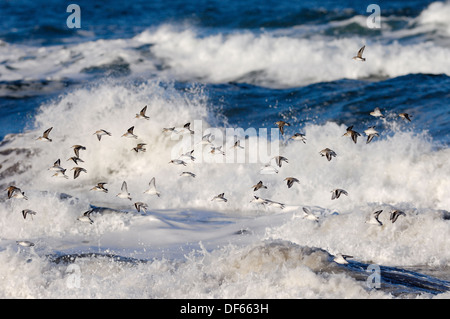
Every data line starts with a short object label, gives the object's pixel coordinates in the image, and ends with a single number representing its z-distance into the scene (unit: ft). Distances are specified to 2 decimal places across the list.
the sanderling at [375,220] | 53.11
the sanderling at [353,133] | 55.15
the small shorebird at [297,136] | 57.56
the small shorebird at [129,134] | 60.34
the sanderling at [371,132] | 56.49
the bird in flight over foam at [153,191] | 58.07
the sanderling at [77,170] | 56.88
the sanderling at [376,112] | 57.72
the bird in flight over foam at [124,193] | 56.34
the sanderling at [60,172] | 56.85
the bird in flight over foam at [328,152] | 54.44
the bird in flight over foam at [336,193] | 53.83
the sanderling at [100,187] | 55.33
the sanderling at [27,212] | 55.97
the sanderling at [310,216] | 55.20
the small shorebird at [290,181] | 56.75
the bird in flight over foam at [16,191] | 55.80
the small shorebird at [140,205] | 56.80
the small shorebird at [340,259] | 43.73
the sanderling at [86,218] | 58.90
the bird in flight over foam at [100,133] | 57.99
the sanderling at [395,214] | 53.59
